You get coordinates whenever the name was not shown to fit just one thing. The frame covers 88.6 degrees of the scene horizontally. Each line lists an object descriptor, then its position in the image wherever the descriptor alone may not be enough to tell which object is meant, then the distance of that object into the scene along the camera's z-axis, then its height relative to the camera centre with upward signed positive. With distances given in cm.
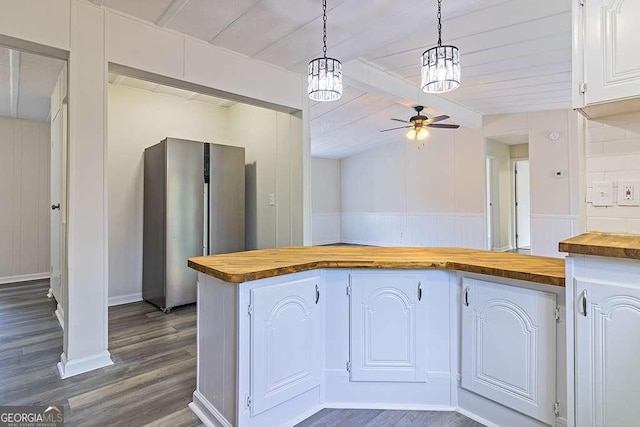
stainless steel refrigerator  349 +7
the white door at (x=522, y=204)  771 +27
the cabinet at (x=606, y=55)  136 +69
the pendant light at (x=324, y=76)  193 +83
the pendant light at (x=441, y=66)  176 +82
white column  214 +13
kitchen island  150 -61
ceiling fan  498 +139
